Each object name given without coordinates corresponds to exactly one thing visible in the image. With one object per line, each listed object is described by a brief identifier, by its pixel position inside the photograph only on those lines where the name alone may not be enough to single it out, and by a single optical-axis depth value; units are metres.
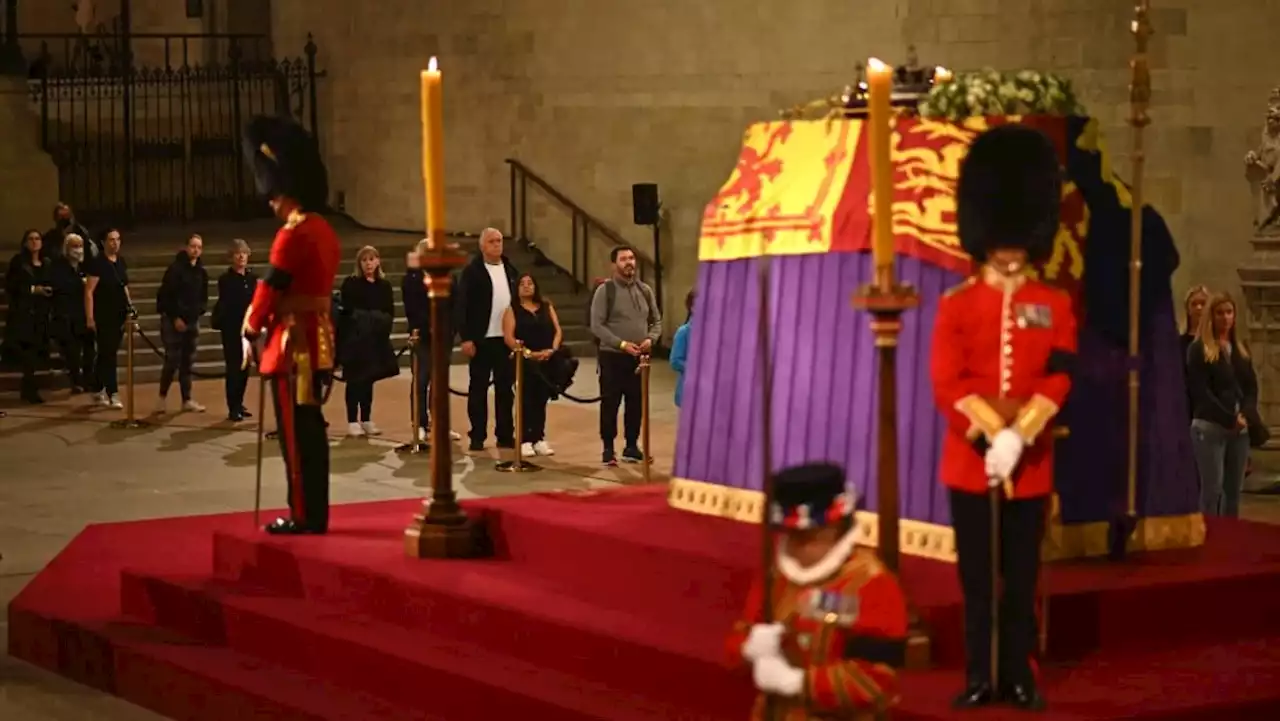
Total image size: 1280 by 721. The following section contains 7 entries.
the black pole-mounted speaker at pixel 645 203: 21.17
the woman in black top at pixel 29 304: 18.55
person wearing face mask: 18.45
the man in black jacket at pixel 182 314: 17.58
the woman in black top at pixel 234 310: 17.02
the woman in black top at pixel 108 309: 18.00
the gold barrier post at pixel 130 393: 16.73
